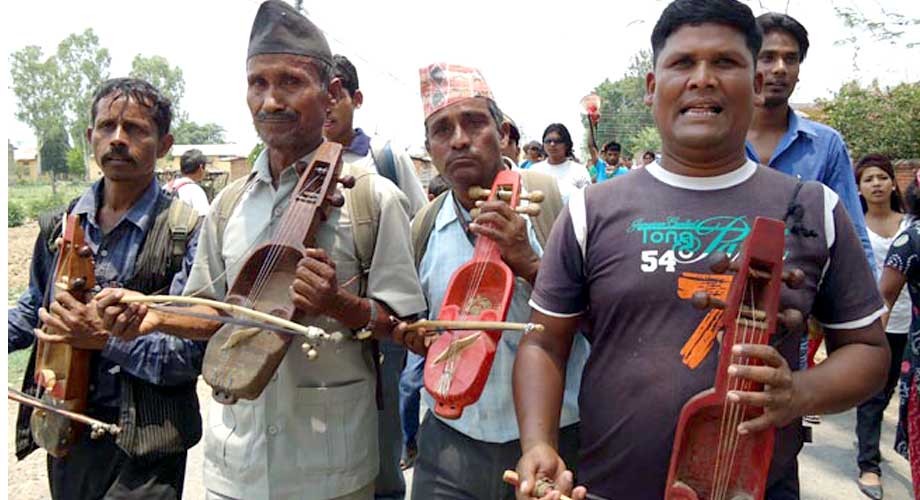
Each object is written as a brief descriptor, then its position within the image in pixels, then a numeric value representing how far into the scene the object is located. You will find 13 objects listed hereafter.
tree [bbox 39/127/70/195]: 62.75
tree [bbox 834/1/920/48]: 13.37
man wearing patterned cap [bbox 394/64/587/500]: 2.13
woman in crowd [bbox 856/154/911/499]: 4.48
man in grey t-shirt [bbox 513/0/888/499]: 1.65
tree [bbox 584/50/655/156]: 53.44
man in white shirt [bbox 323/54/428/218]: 3.80
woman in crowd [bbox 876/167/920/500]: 3.34
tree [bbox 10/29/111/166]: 61.69
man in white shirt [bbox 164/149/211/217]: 7.46
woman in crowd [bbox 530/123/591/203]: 7.94
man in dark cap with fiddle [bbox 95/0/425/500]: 2.09
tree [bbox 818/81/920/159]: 13.88
